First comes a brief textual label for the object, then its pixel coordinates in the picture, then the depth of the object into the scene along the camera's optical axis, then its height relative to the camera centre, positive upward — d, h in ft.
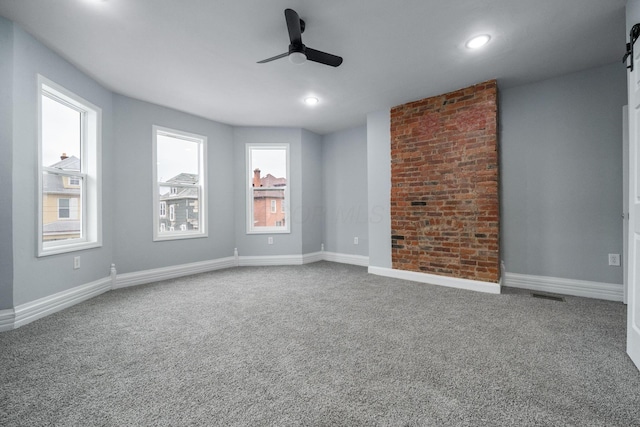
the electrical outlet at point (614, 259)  9.60 -1.66
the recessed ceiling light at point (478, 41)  8.05 +5.14
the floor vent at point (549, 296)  9.77 -3.05
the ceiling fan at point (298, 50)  6.61 +4.41
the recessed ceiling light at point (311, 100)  12.48 +5.30
